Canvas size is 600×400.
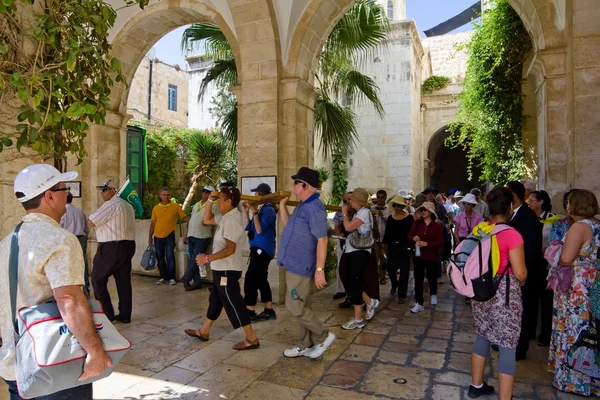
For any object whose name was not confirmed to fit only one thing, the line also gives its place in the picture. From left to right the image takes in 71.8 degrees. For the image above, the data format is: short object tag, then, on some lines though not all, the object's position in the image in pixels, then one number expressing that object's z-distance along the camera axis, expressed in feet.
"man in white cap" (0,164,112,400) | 5.39
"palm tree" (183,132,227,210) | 36.32
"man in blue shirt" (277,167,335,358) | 11.44
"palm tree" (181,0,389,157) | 25.41
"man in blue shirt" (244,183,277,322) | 15.81
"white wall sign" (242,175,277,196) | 18.88
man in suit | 11.83
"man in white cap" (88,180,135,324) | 14.92
